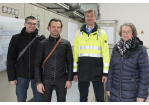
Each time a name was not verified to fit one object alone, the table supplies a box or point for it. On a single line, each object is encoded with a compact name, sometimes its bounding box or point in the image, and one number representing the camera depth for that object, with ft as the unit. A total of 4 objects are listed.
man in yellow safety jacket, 5.69
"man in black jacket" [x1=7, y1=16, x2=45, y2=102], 5.97
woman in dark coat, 4.63
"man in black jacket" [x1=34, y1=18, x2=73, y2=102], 5.41
